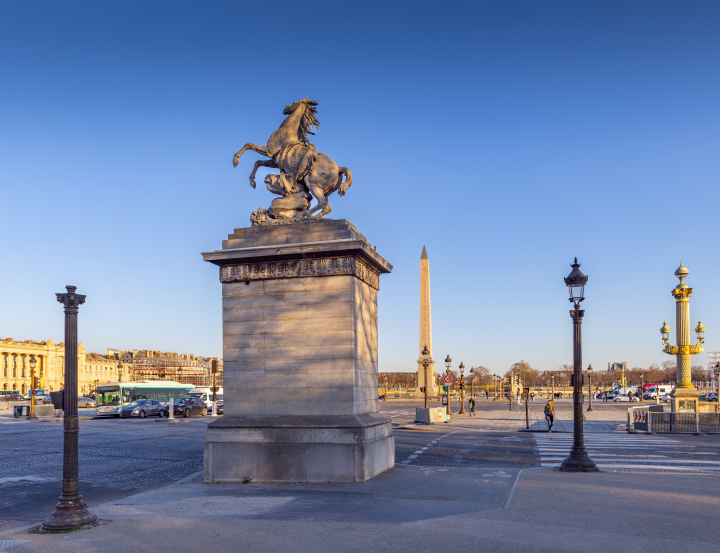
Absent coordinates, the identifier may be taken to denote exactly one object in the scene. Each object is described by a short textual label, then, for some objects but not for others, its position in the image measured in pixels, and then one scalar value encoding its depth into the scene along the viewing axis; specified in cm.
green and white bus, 5997
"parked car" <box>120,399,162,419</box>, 4734
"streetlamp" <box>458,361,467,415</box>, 4782
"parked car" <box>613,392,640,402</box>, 9247
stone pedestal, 1291
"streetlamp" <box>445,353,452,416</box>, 4303
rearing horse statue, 1475
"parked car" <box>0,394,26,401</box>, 7865
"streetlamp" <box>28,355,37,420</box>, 4631
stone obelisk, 6631
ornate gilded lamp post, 3741
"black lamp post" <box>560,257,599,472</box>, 1452
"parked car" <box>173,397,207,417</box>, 4785
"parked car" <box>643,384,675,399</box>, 9062
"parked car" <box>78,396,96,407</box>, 7138
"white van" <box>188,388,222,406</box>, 5589
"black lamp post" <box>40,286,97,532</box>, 911
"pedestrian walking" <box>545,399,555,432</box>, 3158
